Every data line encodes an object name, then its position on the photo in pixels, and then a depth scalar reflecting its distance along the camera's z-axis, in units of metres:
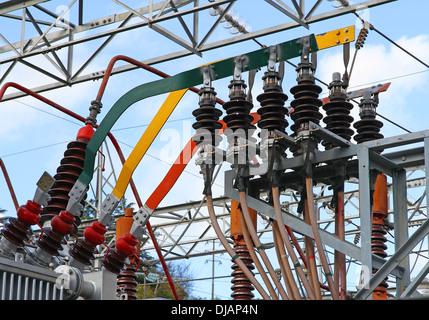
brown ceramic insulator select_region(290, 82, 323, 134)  6.05
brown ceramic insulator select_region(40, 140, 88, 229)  6.73
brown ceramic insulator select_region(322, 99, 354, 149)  6.16
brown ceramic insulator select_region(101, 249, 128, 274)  6.45
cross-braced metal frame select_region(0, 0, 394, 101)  9.98
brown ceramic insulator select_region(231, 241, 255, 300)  6.55
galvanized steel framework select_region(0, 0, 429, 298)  5.60
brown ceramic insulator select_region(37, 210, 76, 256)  6.41
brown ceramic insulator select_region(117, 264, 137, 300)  7.81
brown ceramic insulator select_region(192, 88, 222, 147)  6.39
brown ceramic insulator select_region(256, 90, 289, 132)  6.13
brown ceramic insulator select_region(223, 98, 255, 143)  6.30
